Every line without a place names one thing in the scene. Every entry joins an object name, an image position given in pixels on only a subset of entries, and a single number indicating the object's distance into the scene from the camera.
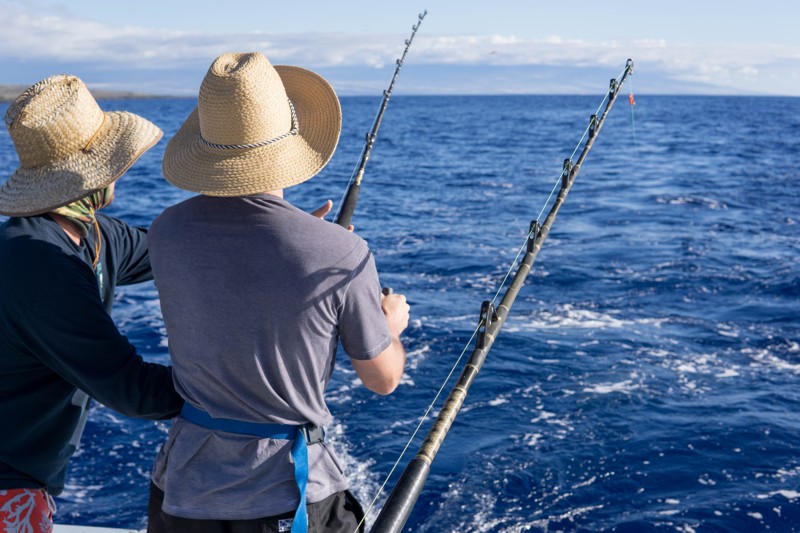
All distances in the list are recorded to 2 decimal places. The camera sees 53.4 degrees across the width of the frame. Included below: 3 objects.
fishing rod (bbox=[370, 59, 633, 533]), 1.65
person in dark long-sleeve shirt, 1.80
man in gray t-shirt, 1.56
